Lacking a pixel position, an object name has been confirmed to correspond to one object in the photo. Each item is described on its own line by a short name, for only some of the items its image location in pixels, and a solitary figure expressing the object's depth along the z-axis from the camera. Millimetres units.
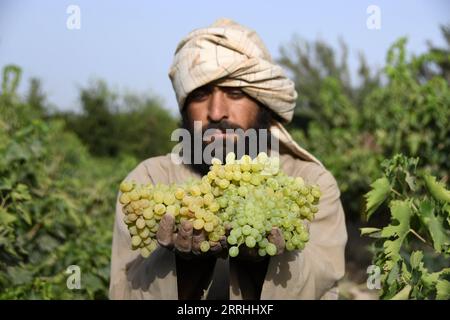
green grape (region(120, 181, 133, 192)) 2350
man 2713
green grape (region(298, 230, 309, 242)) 2361
